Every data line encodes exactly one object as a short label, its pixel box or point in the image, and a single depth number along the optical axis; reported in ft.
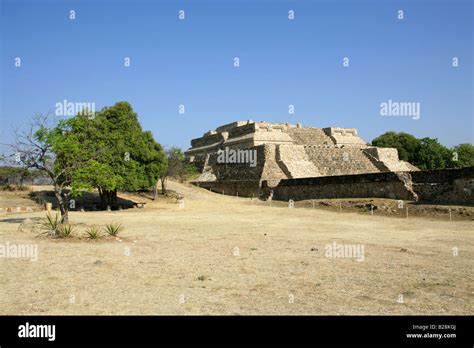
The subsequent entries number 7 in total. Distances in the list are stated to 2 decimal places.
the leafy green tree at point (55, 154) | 49.90
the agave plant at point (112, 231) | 40.96
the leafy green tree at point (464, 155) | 172.65
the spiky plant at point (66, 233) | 40.19
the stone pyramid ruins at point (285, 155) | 121.19
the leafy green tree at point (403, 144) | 180.04
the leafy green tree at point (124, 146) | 80.38
